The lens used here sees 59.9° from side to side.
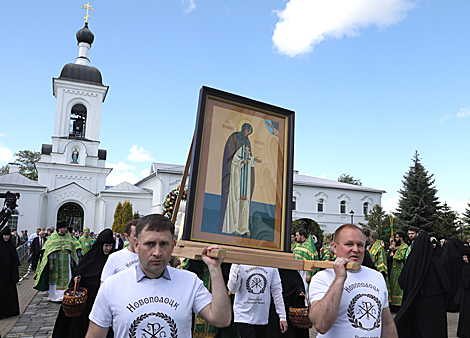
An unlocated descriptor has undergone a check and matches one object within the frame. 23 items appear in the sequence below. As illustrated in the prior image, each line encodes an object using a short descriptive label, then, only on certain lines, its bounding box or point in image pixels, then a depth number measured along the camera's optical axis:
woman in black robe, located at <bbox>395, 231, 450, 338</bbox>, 6.54
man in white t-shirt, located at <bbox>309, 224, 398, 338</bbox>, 2.87
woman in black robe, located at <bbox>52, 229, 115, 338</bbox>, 6.10
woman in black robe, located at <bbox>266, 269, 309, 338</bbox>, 6.07
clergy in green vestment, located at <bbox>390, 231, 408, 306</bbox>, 10.93
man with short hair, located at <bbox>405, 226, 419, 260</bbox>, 8.88
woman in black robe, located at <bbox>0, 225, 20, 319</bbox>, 9.02
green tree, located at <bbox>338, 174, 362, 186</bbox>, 78.50
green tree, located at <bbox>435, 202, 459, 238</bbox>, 34.41
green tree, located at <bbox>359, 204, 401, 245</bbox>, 33.94
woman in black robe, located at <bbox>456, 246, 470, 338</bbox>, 8.41
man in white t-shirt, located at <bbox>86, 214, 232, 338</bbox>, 2.36
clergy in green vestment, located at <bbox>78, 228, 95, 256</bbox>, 14.90
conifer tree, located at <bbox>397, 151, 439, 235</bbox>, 35.41
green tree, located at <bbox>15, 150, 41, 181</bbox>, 61.00
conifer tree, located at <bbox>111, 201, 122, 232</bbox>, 36.50
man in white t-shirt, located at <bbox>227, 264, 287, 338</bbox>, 4.91
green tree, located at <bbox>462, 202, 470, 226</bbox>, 34.92
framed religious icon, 3.18
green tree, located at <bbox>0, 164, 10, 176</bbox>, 63.41
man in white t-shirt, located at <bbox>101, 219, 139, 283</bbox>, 4.78
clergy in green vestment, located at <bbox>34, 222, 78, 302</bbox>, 11.04
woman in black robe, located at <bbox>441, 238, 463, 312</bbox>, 12.02
